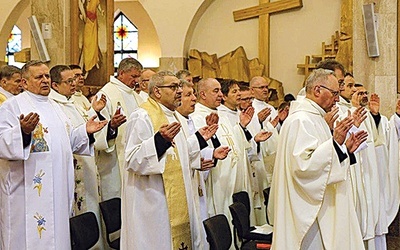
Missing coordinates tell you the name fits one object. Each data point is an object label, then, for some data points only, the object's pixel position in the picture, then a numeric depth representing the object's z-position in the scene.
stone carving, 11.07
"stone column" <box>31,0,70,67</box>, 8.63
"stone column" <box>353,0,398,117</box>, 8.59
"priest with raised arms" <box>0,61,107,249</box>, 4.96
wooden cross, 11.04
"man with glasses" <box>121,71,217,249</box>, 4.62
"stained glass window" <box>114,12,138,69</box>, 15.61
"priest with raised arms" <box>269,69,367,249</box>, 4.31
